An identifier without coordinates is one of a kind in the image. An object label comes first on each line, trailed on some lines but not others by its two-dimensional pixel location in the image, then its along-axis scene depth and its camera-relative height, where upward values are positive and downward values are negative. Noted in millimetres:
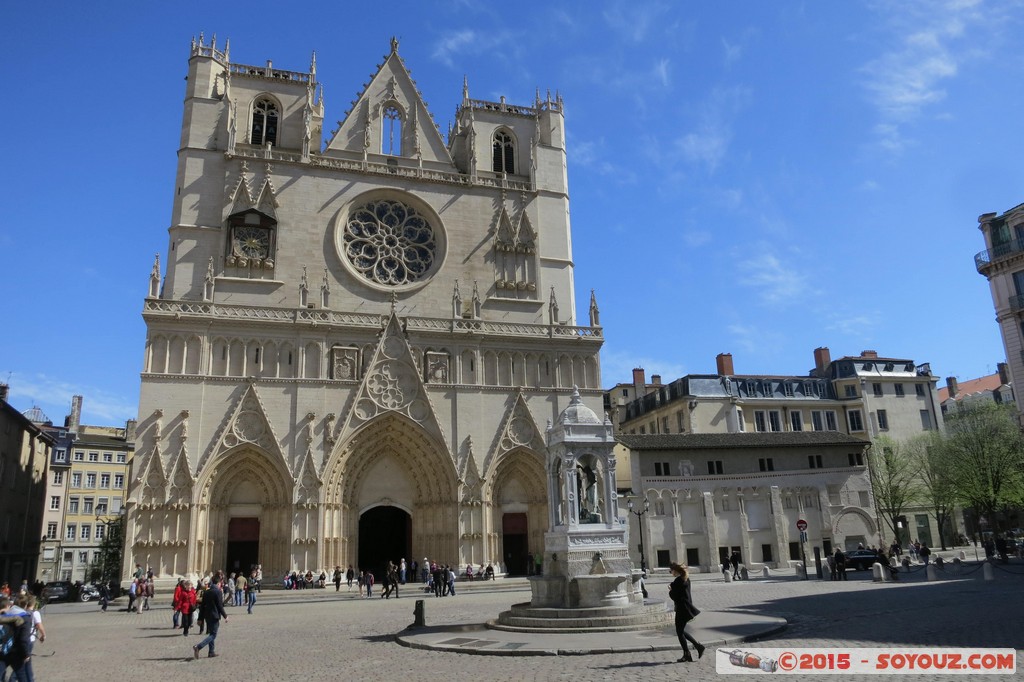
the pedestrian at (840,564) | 28064 -1725
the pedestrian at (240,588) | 26188 -1567
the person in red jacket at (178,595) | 16994 -1110
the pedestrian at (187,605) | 16672 -1316
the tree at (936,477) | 42797 +2203
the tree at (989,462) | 36781 +2487
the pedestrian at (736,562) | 33672 -1996
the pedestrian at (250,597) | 22697 -1620
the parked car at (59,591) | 37478 -2027
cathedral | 31672 +9112
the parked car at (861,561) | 35562 -2051
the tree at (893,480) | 45781 +2223
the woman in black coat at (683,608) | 10492 -1161
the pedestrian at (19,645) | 8492 -1042
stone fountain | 14672 -464
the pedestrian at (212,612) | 12961 -1173
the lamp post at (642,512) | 35116 +635
